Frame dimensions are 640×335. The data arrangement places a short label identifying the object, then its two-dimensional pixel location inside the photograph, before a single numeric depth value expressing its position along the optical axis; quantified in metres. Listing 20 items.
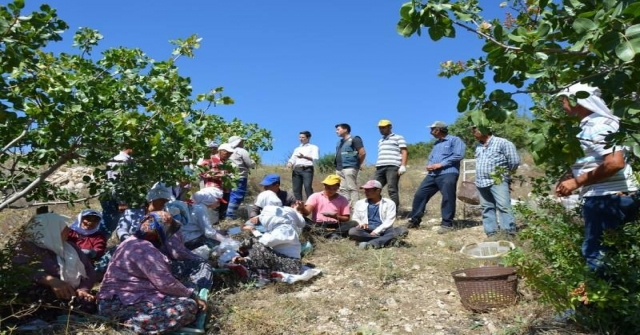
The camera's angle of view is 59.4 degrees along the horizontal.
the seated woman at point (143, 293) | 3.96
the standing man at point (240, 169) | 7.87
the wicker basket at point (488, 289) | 4.13
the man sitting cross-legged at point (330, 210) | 6.84
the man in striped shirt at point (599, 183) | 3.05
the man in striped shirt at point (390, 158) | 7.66
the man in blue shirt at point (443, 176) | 6.92
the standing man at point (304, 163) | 8.30
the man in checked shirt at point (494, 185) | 6.04
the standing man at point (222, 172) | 4.46
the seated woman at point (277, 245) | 5.36
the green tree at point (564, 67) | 1.78
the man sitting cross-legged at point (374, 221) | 6.33
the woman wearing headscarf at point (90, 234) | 5.29
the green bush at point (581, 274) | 3.06
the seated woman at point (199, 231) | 5.48
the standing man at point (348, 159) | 8.00
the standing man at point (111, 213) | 5.77
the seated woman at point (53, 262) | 4.10
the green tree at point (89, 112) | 3.17
